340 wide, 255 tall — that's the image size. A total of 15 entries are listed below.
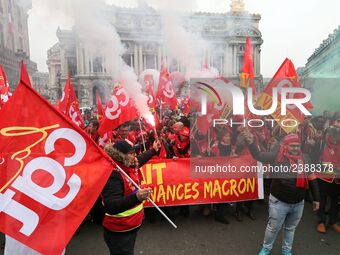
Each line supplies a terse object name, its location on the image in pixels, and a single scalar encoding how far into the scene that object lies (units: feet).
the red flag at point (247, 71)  21.21
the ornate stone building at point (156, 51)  125.39
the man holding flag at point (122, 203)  8.57
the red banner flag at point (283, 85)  17.33
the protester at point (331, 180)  15.49
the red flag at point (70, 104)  23.45
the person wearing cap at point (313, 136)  18.43
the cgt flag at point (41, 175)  7.18
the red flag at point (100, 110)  29.66
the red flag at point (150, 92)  28.98
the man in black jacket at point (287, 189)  11.53
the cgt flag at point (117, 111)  19.47
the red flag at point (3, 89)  21.19
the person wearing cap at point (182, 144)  18.33
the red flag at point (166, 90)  32.09
